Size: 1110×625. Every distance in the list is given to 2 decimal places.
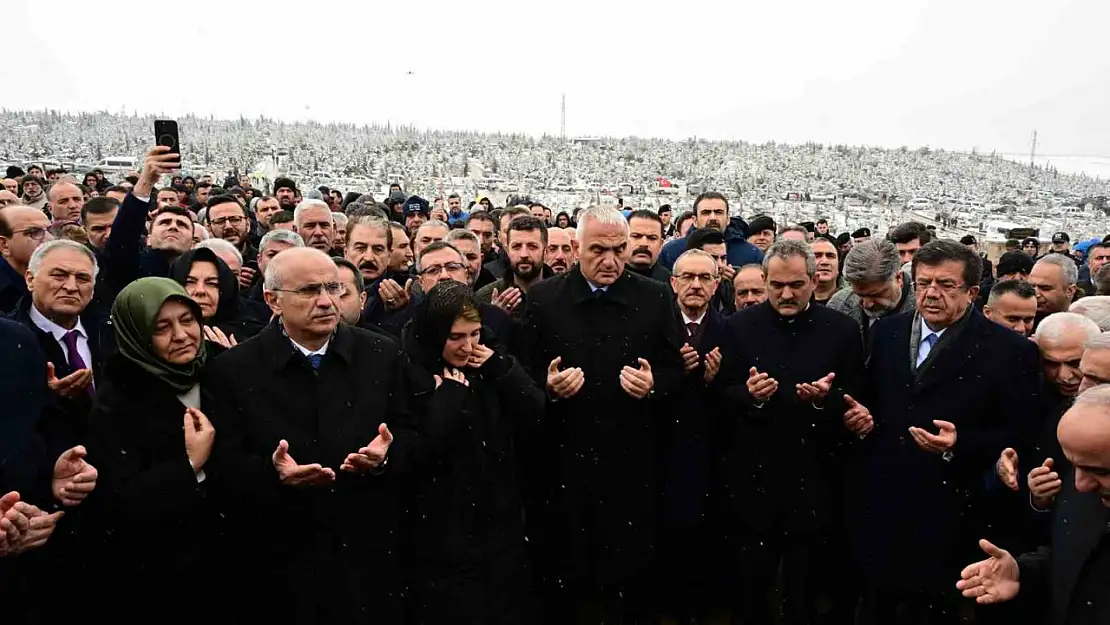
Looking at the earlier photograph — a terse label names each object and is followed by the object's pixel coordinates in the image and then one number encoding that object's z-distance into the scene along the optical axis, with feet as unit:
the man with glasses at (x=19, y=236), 11.75
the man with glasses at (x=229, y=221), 16.37
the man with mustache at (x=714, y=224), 17.94
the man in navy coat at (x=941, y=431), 9.03
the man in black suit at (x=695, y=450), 11.05
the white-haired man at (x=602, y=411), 10.16
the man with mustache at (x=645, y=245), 14.94
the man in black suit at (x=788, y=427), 10.09
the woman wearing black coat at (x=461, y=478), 8.30
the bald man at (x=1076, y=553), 5.55
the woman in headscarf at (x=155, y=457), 7.22
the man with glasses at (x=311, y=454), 7.64
